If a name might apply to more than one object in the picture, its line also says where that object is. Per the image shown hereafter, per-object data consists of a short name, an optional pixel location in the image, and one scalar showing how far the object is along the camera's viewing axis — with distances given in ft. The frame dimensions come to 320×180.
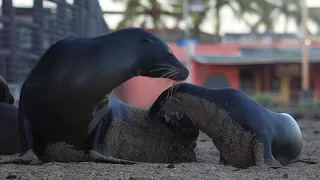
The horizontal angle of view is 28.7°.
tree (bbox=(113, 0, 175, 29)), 138.72
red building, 112.98
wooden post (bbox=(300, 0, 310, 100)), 106.63
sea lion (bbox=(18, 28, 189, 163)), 16.52
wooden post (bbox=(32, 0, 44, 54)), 35.88
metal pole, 104.22
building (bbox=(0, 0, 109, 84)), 33.94
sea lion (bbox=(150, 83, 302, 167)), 18.21
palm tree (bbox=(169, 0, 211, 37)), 140.26
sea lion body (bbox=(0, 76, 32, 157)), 21.53
